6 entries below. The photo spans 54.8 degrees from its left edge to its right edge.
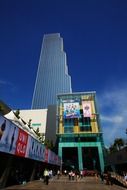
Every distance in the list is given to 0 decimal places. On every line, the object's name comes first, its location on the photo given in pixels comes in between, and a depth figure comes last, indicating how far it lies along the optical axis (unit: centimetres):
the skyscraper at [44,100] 14137
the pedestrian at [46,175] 1332
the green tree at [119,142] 5183
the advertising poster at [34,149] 1218
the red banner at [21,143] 1016
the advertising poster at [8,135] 820
